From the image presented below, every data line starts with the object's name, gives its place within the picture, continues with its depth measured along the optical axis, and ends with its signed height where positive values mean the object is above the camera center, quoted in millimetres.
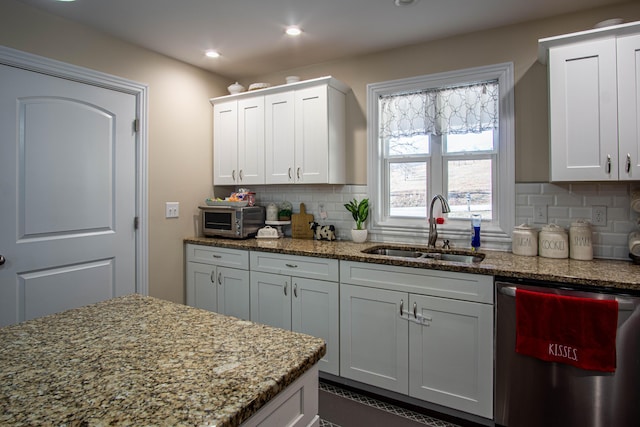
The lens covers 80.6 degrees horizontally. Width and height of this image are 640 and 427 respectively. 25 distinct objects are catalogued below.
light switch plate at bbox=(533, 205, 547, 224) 2521 -22
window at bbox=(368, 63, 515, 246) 2660 +461
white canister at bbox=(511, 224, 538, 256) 2434 -195
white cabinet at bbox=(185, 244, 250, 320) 2975 -555
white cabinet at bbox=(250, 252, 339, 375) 2588 -602
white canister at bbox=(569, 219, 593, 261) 2281 -186
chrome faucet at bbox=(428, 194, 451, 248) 2738 -123
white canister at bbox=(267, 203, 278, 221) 3516 -7
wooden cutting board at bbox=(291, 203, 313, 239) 3369 -116
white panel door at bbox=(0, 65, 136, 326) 2270 +133
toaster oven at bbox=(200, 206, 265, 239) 3227 -74
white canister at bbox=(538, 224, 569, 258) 2342 -196
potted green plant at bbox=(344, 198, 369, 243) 3062 -43
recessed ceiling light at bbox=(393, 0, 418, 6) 2260 +1263
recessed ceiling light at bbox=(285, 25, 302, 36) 2645 +1292
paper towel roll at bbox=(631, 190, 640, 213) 2189 +54
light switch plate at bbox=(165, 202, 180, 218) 3180 +28
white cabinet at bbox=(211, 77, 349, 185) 3008 +664
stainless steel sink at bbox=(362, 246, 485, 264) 2582 -311
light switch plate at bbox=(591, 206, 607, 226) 2357 -29
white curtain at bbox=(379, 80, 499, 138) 2703 +763
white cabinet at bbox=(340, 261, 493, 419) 2111 -735
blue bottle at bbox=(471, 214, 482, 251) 2621 -153
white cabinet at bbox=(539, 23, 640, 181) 2037 +597
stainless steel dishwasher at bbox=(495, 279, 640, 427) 1743 -850
